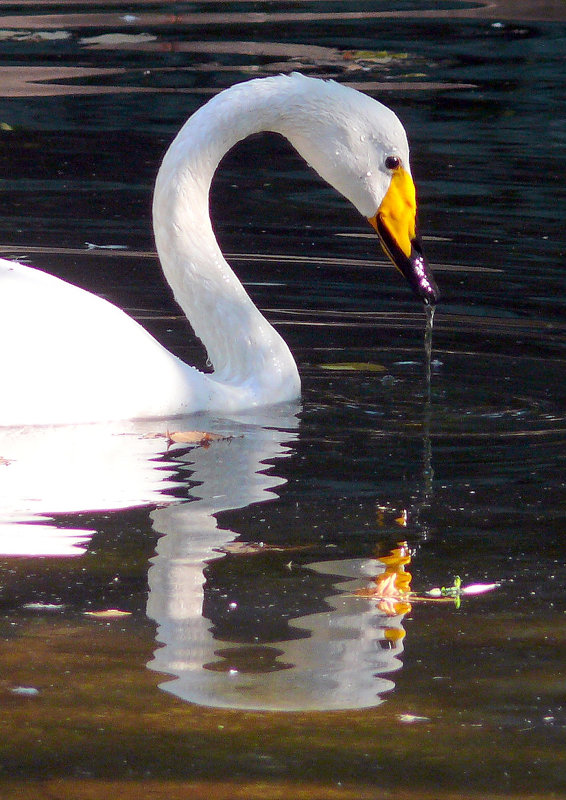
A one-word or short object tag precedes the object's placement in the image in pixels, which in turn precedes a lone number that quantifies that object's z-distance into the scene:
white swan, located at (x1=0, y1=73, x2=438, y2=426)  11.05
